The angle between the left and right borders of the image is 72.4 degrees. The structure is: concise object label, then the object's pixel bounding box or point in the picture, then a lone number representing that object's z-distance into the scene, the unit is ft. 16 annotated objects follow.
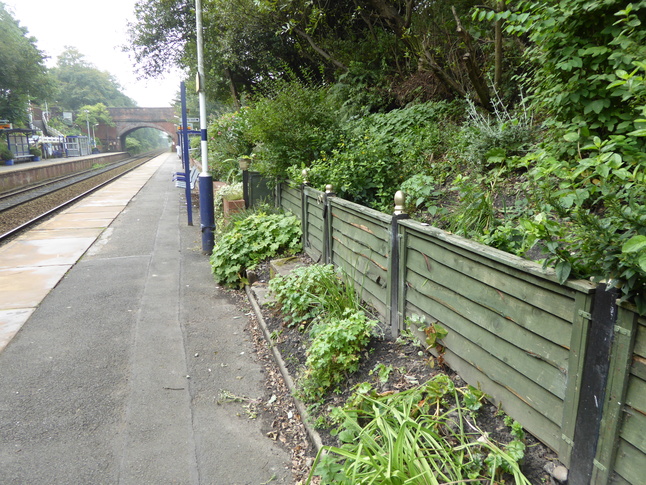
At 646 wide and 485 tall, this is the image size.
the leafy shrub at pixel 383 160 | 18.19
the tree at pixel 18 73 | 129.70
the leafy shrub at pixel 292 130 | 23.82
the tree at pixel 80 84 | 284.82
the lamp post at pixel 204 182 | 24.94
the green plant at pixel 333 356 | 10.96
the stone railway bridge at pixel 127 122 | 282.13
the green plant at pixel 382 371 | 10.11
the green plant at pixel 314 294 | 13.48
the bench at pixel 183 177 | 39.24
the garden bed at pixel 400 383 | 7.13
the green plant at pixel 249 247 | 21.38
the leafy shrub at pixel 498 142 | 15.26
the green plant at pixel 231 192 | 29.81
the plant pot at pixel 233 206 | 28.35
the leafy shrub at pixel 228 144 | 37.18
